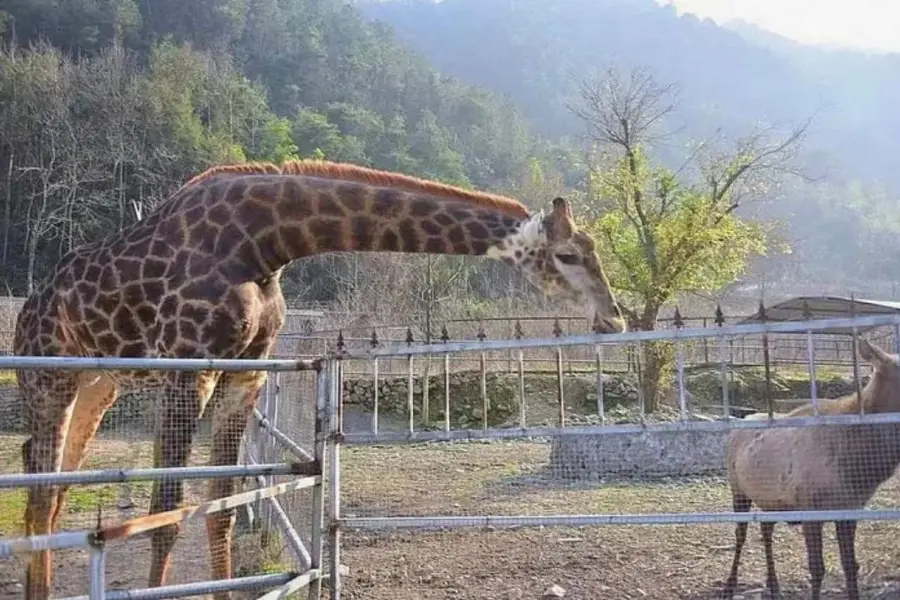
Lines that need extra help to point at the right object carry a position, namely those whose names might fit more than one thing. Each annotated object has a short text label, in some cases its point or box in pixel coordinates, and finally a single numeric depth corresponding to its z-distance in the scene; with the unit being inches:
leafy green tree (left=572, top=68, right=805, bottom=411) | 637.3
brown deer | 179.6
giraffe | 162.2
